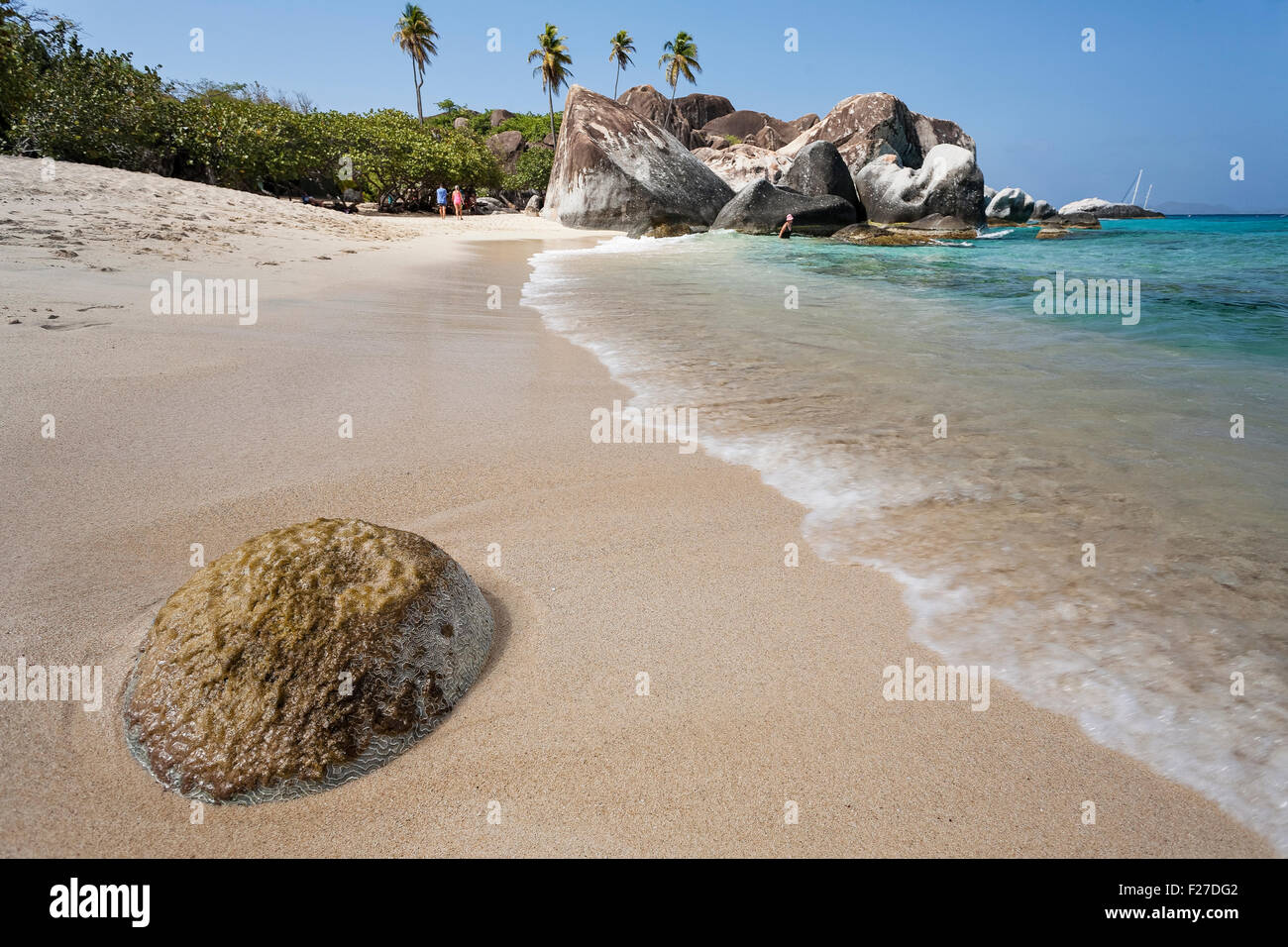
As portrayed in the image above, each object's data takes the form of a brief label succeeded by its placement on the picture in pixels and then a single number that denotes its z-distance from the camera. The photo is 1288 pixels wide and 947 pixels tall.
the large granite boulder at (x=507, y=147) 45.38
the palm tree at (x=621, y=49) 55.38
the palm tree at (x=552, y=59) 44.97
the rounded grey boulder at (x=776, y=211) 25.67
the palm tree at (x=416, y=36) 44.16
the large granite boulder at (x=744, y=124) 61.00
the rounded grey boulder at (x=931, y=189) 29.72
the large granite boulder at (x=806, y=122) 56.03
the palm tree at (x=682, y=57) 54.94
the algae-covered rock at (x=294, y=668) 1.60
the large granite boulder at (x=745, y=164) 39.06
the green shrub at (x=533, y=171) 38.62
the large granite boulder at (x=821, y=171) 28.09
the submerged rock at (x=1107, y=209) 65.18
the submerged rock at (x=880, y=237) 22.95
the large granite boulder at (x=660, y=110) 58.41
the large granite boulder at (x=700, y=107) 63.62
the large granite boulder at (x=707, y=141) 56.86
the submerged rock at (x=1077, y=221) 45.25
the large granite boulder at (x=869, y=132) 41.72
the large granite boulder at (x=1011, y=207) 44.50
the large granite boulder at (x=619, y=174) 25.22
